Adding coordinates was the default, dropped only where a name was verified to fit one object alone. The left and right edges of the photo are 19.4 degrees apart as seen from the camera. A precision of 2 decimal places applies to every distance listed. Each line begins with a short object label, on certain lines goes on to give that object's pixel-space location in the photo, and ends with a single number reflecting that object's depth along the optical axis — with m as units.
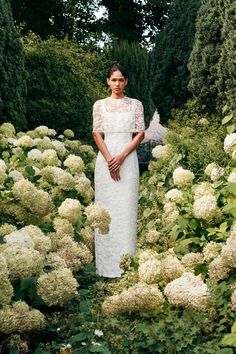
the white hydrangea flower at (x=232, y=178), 4.50
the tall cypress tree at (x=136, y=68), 16.09
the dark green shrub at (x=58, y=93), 9.27
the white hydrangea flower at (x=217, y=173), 5.01
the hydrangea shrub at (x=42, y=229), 2.92
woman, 5.74
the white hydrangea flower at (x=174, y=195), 5.07
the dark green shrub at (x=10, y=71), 8.18
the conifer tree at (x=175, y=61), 11.49
